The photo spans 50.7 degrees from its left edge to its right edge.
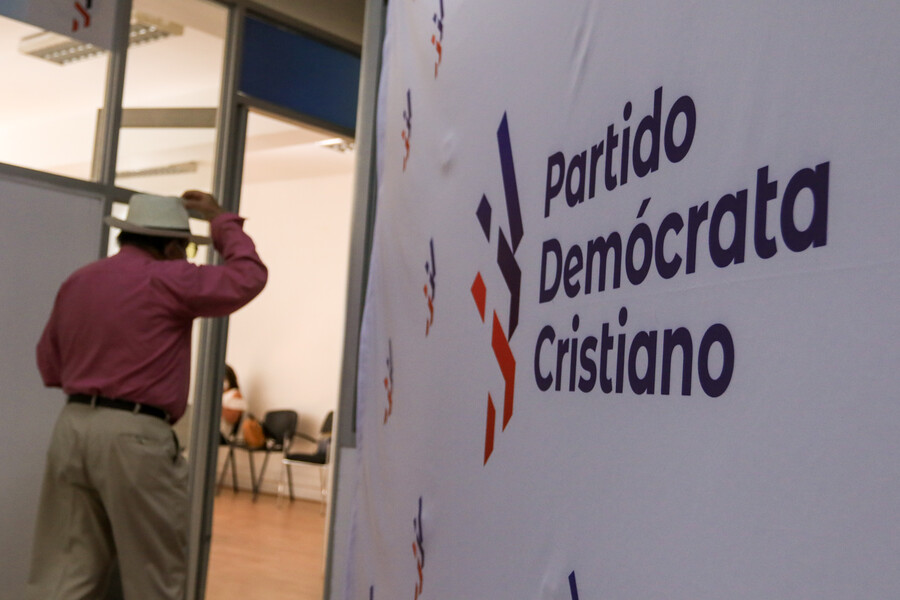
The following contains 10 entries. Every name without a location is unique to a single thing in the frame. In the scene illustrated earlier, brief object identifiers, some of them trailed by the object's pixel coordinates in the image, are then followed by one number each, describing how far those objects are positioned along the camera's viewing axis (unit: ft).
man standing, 10.14
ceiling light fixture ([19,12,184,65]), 13.43
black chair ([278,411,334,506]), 28.45
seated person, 32.35
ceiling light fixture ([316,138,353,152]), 28.86
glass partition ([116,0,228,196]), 14.65
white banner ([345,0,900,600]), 3.22
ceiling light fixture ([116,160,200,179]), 14.56
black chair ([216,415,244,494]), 30.40
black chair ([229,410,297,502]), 31.53
